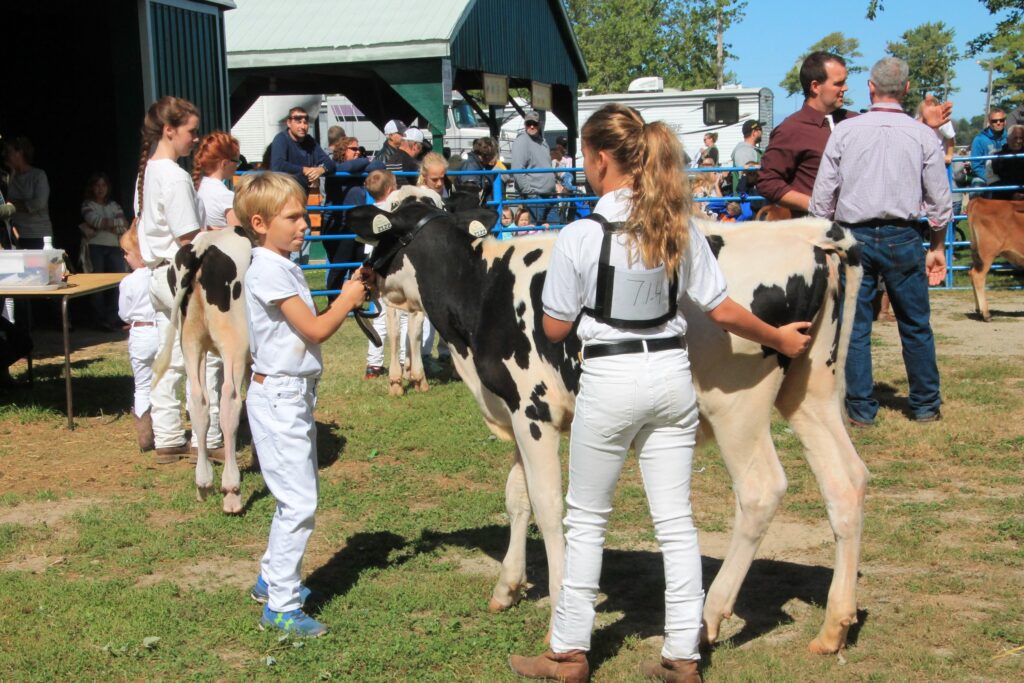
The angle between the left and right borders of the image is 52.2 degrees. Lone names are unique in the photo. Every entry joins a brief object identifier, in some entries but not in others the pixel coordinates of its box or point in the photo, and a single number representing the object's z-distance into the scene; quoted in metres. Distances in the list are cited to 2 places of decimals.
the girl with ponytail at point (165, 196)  6.70
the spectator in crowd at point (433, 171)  9.47
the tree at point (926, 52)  88.94
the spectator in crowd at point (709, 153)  22.53
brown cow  12.84
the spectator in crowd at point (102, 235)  12.90
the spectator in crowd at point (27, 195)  12.28
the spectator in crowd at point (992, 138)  17.16
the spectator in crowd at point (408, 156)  12.89
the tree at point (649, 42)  55.16
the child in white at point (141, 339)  7.68
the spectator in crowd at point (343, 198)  13.41
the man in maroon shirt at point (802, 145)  6.88
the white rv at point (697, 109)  31.98
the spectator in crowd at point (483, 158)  14.04
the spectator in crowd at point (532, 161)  15.83
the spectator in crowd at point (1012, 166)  15.34
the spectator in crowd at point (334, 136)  15.06
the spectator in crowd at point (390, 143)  13.66
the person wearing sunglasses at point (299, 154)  12.22
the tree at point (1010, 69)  35.94
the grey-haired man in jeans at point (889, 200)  6.70
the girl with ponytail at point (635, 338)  3.47
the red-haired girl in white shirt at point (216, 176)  7.14
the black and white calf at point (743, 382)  4.16
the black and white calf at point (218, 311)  6.30
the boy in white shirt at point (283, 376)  4.38
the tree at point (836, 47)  89.81
